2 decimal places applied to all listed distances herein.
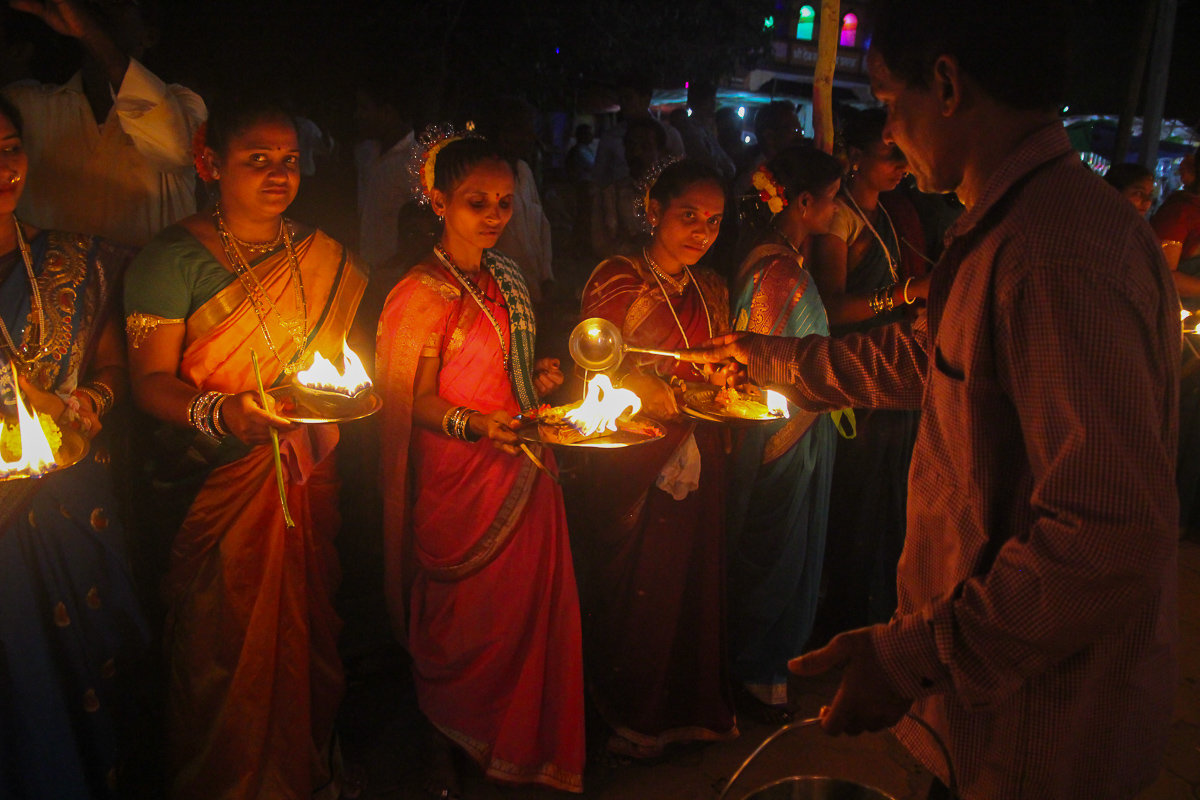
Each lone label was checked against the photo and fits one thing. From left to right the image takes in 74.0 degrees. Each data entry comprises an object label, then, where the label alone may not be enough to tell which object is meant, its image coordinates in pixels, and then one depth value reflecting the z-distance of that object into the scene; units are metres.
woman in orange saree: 2.71
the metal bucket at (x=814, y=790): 1.84
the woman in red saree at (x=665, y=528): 3.41
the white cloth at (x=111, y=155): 3.15
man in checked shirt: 1.34
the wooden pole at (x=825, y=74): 4.55
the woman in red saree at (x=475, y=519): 3.07
